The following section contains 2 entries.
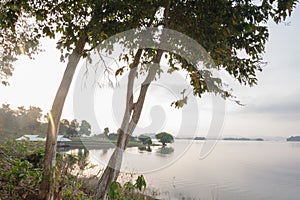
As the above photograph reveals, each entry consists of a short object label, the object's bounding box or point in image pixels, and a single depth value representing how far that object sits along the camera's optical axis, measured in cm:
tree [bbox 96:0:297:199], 397
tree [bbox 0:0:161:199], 375
